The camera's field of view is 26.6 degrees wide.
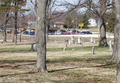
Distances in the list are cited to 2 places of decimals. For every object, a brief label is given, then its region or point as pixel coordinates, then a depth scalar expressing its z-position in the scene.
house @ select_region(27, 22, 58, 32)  94.16
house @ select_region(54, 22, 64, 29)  117.06
